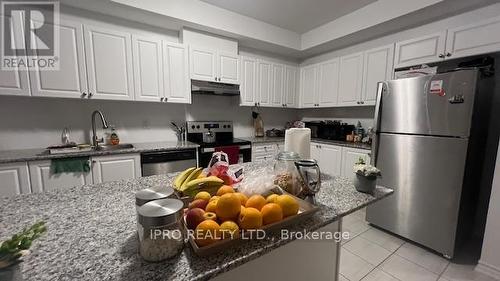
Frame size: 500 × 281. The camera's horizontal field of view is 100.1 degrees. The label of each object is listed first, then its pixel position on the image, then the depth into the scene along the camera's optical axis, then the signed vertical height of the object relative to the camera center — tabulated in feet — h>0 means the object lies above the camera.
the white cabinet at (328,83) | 10.75 +1.91
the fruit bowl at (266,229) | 1.94 -1.20
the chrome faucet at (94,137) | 7.63 -0.78
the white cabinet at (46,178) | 6.16 -1.89
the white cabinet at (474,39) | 6.03 +2.51
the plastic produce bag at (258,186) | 2.93 -0.96
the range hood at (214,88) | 9.27 +1.35
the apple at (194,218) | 2.16 -1.04
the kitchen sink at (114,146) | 7.91 -1.18
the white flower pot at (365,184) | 3.59 -1.11
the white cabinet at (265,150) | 10.53 -1.65
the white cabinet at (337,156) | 8.96 -1.72
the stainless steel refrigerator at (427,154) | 5.68 -1.02
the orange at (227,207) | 2.23 -0.96
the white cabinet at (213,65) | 9.18 +2.41
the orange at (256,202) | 2.47 -1.00
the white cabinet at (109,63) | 7.32 +1.93
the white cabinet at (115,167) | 6.92 -1.72
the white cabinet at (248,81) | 10.62 +1.93
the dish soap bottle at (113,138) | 8.40 -0.86
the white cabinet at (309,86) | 11.84 +1.92
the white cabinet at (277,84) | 11.80 +1.96
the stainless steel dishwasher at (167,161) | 7.63 -1.68
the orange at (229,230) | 2.05 -1.11
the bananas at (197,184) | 2.96 -0.98
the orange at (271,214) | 2.35 -1.07
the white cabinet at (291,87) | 12.35 +1.91
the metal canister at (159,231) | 1.81 -1.02
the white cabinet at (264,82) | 11.22 +1.95
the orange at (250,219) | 2.21 -1.07
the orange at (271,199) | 2.58 -1.00
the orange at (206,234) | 1.97 -1.10
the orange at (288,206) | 2.50 -1.04
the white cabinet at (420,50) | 7.17 +2.53
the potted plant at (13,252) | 1.36 -0.91
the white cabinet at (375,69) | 8.67 +2.17
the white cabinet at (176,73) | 8.68 +1.86
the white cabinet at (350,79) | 9.75 +1.92
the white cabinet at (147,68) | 8.12 +1.95
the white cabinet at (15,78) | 6.28 +1.14
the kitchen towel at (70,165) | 6.33 -1.53
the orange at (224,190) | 2.79 -0.97
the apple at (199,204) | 2.47 -1.03
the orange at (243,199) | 2.52 -0.99
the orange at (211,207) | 2.35 -1.00
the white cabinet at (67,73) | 6.73 +1.41
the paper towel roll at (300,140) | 4.22 -0.44
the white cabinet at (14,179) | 5.84 -1.80
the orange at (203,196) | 2.68 -1.01
